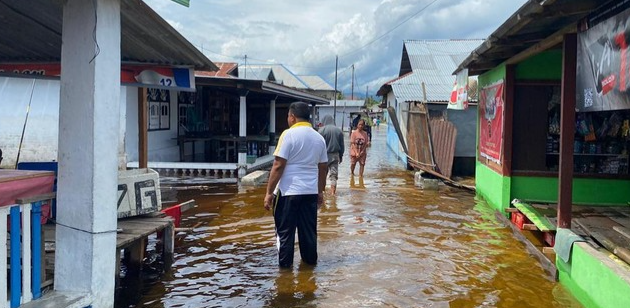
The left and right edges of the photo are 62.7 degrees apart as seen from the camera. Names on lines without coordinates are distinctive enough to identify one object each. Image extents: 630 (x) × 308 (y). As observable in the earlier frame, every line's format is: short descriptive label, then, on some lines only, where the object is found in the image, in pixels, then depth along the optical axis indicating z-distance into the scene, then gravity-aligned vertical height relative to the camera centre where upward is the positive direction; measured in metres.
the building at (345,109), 51.31 +3.24
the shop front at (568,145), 4.41 -0.01
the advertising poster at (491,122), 9.10 +0.41
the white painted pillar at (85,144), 3.56 -0.05
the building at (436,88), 15.05 +2.05
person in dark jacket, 10.72 +0.01
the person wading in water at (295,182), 5.49 -0.45
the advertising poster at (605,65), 4.04 +0.69
